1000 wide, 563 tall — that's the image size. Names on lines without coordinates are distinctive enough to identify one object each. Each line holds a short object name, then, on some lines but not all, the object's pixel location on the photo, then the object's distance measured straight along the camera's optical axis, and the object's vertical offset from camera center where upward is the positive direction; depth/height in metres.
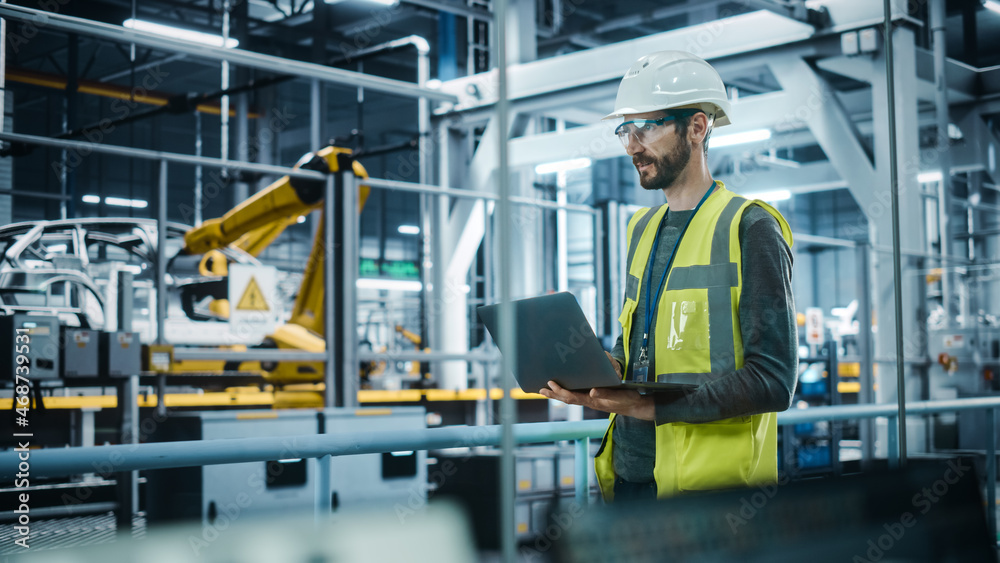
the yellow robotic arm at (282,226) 7.20 +0.71
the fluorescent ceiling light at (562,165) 10.61 +1.84
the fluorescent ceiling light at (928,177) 12.87 +1.94
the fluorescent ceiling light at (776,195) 15.02 +2.06
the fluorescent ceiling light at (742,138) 9.55 +1.85
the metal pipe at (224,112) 12.52 +2.87
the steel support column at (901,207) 7.65 +0.90
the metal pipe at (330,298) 6.54 +0.17
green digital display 20.66 +1.16
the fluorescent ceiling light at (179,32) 12.42 +4.18
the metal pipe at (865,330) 8.44 -0.13
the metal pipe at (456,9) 10.10 +3.39
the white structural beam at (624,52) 7.97 +2.38
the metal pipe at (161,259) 6.09 +0.42
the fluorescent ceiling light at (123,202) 20.84 +2.79
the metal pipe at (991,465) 3.67 -0.63
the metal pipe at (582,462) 2.91 -0.44
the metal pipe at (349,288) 6.54 +0.23
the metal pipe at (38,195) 11.49 +1.89
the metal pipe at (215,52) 6.21 +2.09
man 1.77 +0.01
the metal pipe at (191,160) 5.86 +1.09
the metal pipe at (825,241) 8.78 +0.72
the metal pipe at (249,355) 6.21 -0.22
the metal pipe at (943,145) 8.72 +1.64
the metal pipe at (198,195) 10.53 +1.65
